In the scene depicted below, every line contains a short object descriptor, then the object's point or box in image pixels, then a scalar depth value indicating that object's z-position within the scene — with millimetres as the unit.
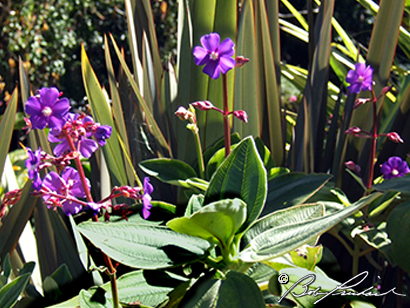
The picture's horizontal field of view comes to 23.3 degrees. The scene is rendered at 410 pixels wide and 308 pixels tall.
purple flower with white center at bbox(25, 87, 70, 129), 1002
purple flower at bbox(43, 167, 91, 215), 1011
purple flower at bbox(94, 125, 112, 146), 1027
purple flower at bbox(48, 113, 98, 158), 1011
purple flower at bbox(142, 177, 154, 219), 978
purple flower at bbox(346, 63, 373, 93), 1278
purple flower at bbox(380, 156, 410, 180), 1245
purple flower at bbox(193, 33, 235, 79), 1086
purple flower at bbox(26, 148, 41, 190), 983
